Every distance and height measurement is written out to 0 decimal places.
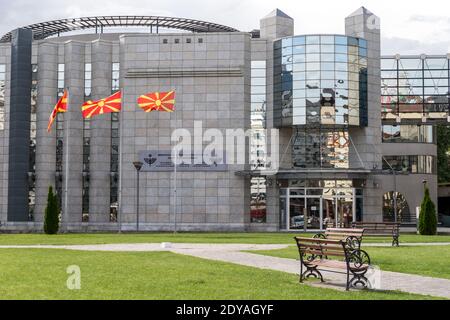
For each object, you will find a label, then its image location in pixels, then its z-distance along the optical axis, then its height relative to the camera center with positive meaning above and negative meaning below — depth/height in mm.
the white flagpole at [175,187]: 45666 +144
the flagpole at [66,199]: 46494 -688
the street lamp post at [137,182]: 45512 +573
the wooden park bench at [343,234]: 19266 -1382
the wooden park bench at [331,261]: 13273 -1578
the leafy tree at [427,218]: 40188 -1774
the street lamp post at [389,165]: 54531 +2138
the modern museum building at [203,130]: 49281 +4735
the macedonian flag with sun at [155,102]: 44188 +6016
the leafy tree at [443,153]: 69812 +3929
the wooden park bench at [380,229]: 28227 -1838
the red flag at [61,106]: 42775 +5554
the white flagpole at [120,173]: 47294 +1227
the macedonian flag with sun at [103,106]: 42688 +5601
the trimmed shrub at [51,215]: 42281 -1707
